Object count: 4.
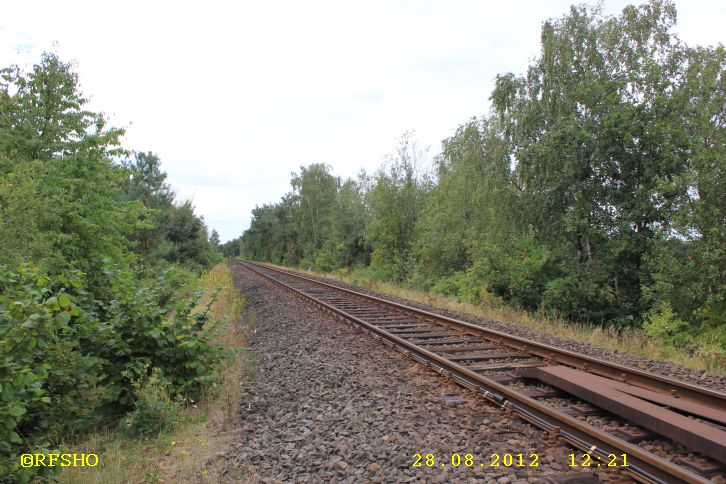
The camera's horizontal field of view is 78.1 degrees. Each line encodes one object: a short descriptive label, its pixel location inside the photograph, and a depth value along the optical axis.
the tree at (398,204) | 29.39
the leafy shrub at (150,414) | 4.93
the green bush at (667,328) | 12.89
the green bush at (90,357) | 3.28
